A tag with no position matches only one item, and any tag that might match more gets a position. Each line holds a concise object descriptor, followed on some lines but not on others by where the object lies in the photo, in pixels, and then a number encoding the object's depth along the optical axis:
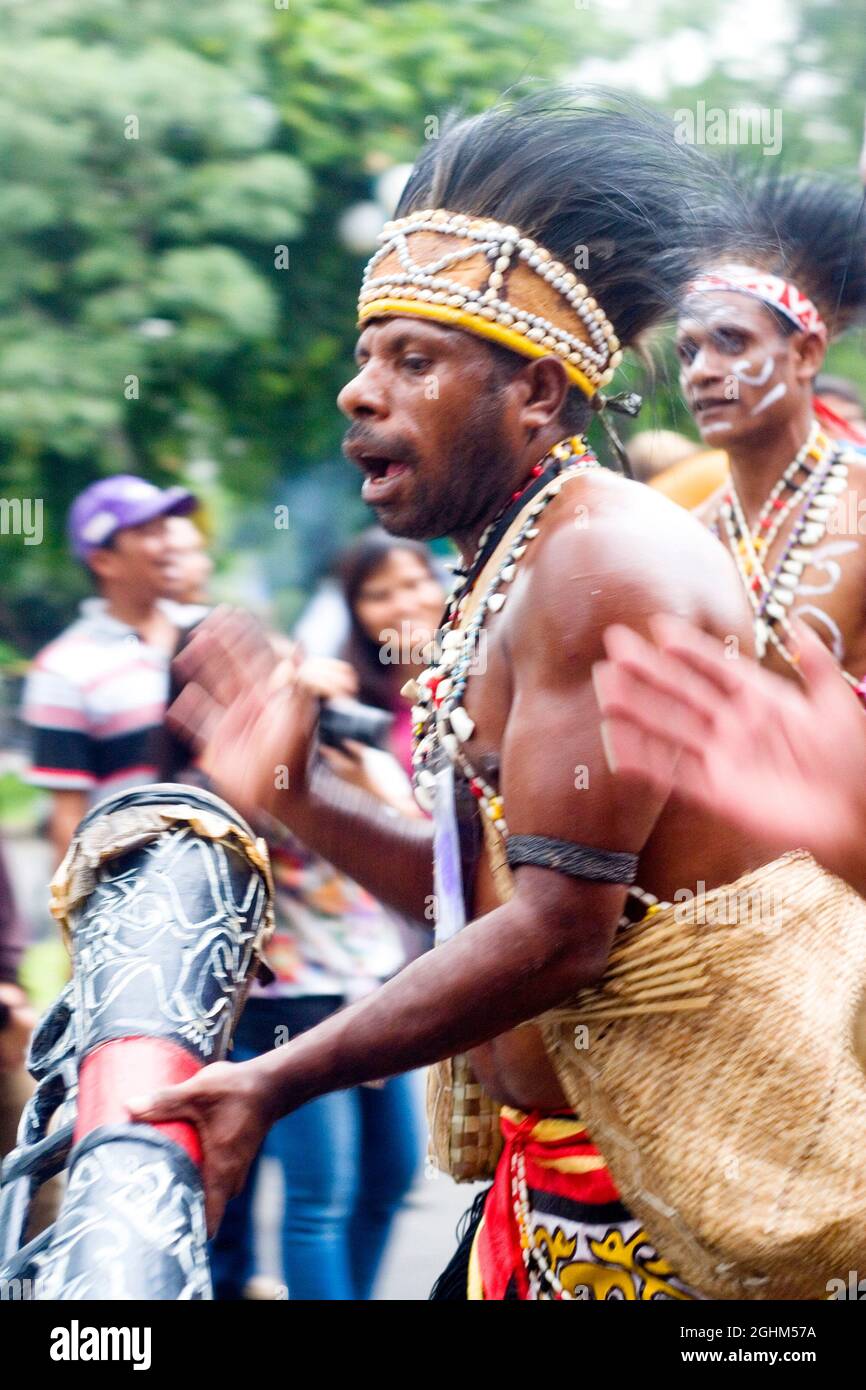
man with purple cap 4.12
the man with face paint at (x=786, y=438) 3.64
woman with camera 3.83
